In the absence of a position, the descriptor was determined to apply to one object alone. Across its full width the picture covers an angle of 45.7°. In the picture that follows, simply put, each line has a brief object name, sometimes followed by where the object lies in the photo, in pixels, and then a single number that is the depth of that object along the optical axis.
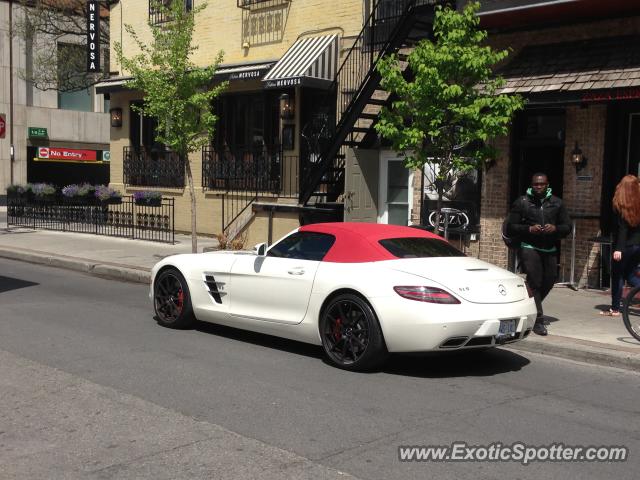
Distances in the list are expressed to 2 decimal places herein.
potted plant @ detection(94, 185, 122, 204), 21.23
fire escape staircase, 14.04
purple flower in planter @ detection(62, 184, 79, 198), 21.86
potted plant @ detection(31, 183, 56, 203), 22.91
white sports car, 6.57
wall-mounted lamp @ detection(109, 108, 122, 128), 22.55
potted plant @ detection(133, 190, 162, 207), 19.70
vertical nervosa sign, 21.88
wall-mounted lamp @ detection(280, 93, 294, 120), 17.59
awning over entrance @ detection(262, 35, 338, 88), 15.89
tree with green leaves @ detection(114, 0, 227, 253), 14.11
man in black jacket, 8.63
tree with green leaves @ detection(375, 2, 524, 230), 9.80
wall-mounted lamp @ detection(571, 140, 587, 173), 12.12
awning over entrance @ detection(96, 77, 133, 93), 21.19
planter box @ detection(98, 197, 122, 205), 21.25
